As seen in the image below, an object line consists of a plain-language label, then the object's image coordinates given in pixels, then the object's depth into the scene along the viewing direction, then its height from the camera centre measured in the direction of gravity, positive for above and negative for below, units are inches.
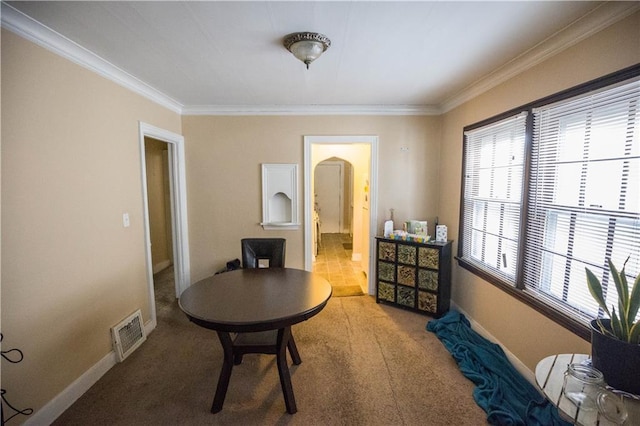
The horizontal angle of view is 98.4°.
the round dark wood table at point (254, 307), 62.4 -28.6
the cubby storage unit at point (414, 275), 117.4 -37.4
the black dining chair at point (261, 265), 71.8 -29.2
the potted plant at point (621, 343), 42.6 -24.3
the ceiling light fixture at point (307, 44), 67.9 +36.8
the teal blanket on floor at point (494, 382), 65.6 -53.2
